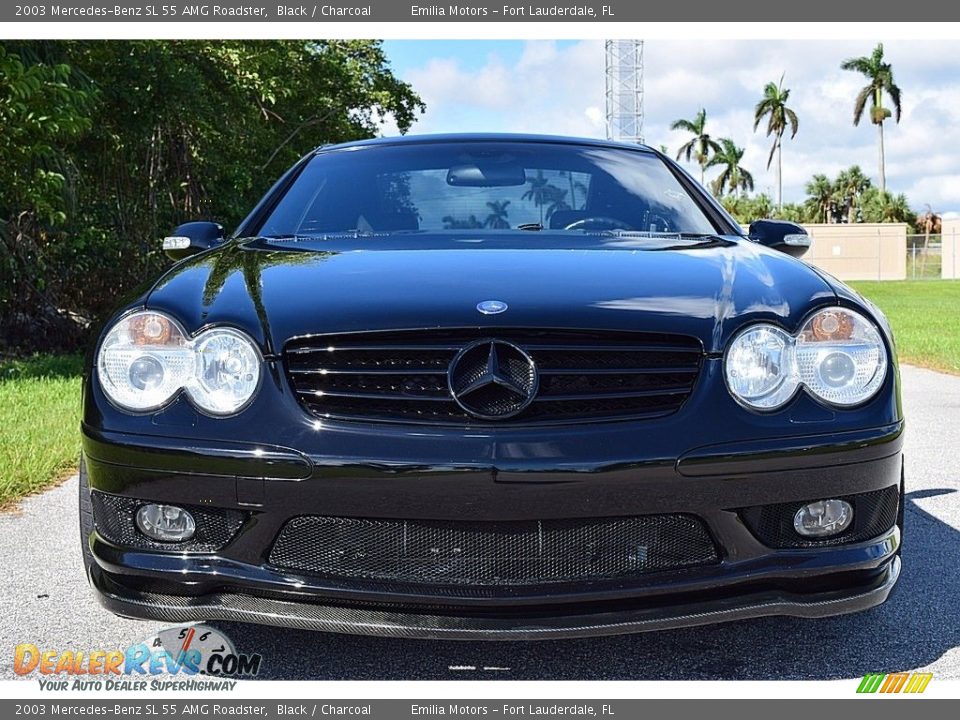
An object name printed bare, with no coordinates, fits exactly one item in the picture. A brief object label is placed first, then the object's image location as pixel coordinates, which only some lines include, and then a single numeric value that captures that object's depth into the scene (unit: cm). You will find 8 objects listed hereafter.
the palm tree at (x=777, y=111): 7044
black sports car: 232
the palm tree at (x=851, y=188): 7294
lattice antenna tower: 4616
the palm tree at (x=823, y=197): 7429
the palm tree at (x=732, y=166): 7825
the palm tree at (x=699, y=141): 7881
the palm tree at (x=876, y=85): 6294
